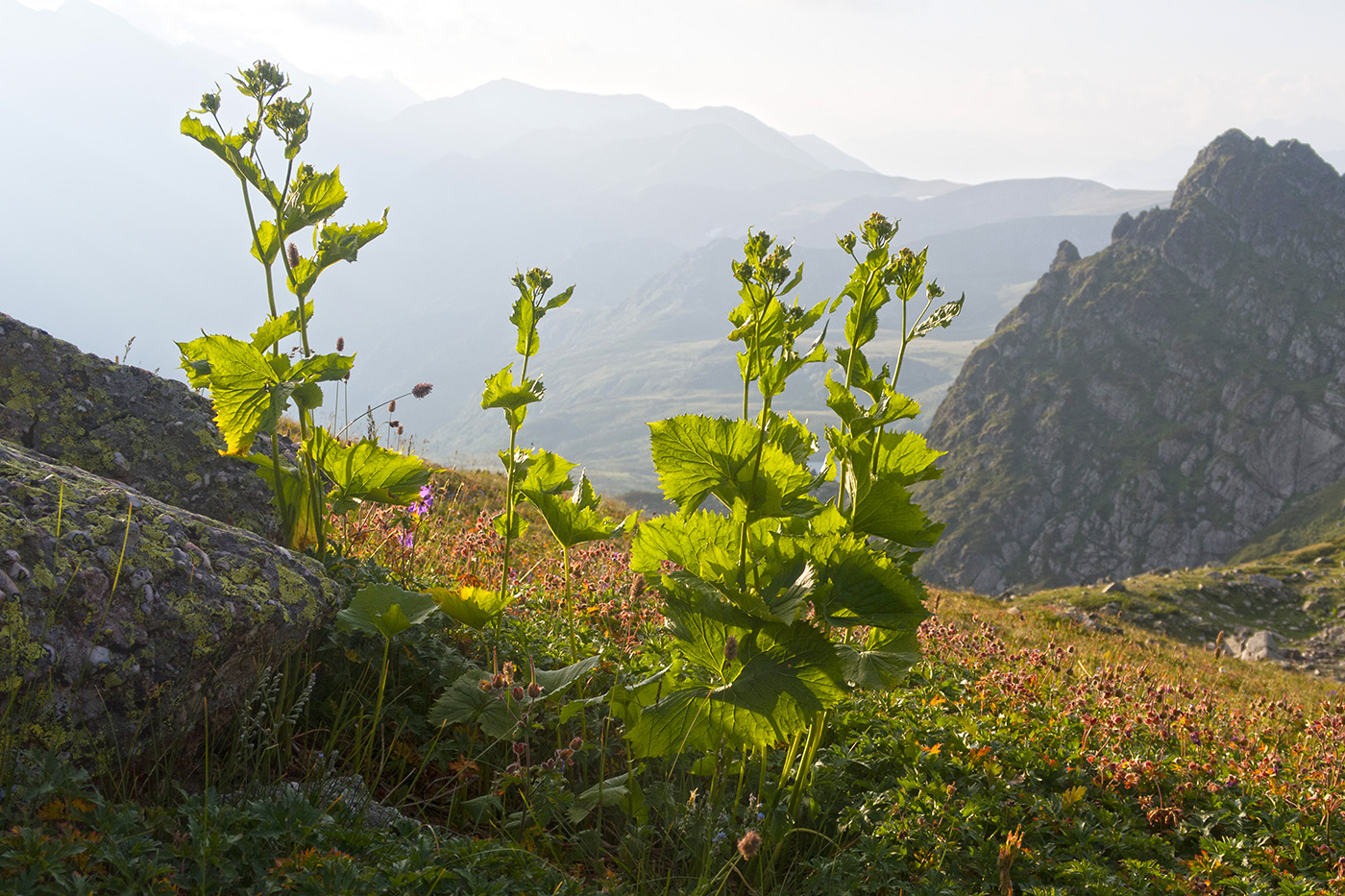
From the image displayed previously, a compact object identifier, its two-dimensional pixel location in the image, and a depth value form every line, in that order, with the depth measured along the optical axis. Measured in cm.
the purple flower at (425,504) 609
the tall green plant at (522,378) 358
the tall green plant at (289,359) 358
